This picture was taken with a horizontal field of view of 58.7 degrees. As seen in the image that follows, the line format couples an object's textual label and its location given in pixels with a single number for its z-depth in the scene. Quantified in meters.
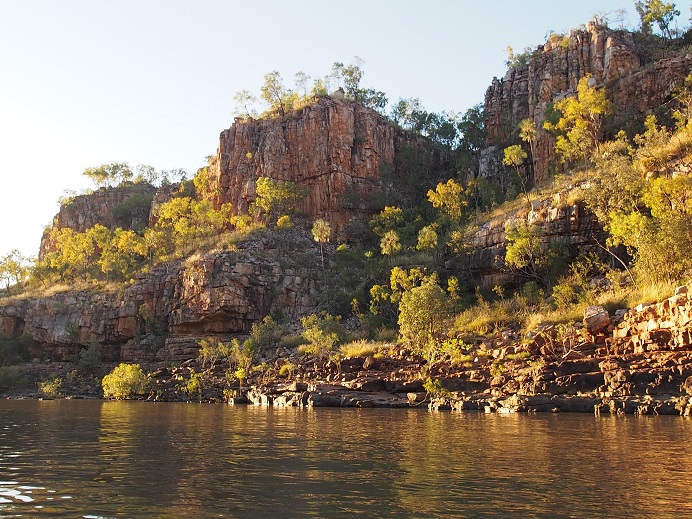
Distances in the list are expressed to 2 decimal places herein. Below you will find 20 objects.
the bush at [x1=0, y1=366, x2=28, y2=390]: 63.97
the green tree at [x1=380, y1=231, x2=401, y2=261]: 67.31
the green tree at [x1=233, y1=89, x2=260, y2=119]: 93.94
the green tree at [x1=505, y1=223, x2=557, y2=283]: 49.22
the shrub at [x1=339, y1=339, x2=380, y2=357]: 47.94
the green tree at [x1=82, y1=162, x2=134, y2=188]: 114.44
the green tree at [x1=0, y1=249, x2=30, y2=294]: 91.12
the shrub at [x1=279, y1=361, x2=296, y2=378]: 47.90
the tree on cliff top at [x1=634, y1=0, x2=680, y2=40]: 73.19
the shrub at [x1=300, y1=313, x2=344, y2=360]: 49.56
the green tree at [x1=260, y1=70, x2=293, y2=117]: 91.81
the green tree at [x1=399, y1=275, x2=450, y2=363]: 42.75
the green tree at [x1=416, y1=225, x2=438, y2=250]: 63.82
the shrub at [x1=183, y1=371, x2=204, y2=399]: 48.84
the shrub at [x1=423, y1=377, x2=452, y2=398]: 35.83
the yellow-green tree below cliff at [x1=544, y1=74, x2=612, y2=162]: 60.50
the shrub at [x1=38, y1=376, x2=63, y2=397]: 57.41
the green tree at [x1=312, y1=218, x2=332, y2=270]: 72.88
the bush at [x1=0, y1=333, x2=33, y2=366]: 72.44
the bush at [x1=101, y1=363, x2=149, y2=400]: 52.41
